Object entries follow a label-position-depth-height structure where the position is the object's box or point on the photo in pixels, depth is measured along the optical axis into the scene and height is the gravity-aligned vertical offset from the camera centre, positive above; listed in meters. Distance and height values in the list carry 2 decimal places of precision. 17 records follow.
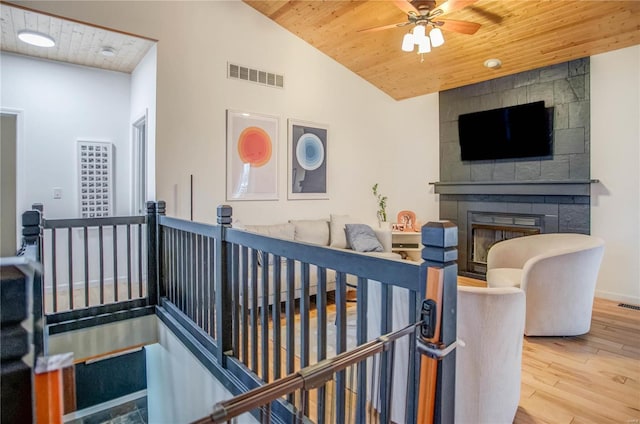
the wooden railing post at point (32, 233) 2.21 -0.17
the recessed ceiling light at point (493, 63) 4.33 +1.77
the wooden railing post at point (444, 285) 1.06 -0.23
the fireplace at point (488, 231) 4.59 -0.31
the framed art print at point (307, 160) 4.70 +0.64
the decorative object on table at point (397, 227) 5.43 -0.29
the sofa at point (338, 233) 4.31 -0.33
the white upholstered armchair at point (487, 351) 1.76 -0.72
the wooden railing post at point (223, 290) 2.20 -0.52
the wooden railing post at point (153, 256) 3.34 -0.46
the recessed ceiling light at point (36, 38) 3.39 +1.64
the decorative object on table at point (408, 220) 5.44 -0.19
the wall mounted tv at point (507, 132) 4.39 +0.99
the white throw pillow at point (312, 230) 4.48 -0.29
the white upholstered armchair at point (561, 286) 2.95 -0.66
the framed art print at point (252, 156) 4.14 +0.62
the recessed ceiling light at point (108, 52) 3.84 +1.70
